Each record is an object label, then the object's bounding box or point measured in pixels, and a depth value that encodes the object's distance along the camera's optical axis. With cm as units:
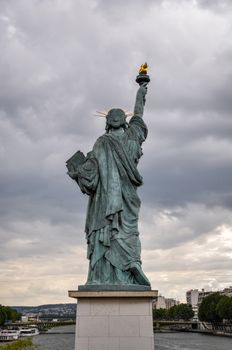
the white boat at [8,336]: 7381
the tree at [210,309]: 9275
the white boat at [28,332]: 8606
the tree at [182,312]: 13125
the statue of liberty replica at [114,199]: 1284
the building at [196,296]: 17825
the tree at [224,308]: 8134
